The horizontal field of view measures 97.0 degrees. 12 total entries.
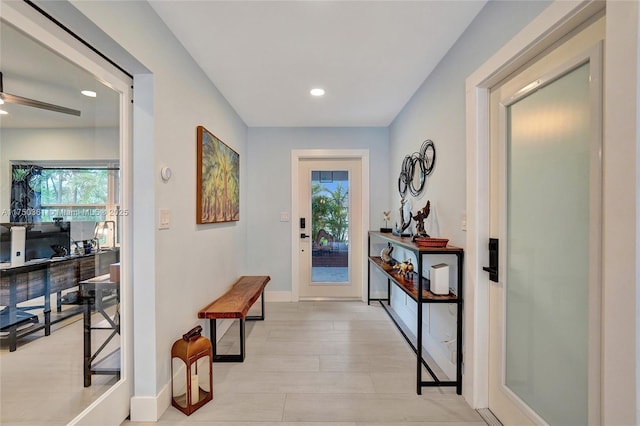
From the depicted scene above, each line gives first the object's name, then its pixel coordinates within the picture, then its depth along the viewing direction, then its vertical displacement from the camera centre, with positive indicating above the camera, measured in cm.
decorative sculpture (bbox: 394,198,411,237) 296 -13
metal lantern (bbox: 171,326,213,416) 177 -110
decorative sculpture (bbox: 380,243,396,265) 342 -53
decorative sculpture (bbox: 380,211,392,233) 351 -12
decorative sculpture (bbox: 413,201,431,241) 238 -6
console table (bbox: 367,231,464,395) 192 -61
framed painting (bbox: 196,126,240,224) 235 +30
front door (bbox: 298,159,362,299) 416 -26
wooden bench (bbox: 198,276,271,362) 230 -83
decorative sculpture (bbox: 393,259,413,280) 267 -54
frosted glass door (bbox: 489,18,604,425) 112 -12
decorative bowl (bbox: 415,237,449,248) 197 -22
